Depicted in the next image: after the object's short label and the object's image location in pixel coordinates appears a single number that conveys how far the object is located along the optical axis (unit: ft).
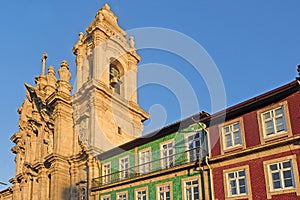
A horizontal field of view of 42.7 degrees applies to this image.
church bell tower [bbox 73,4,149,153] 134.51
